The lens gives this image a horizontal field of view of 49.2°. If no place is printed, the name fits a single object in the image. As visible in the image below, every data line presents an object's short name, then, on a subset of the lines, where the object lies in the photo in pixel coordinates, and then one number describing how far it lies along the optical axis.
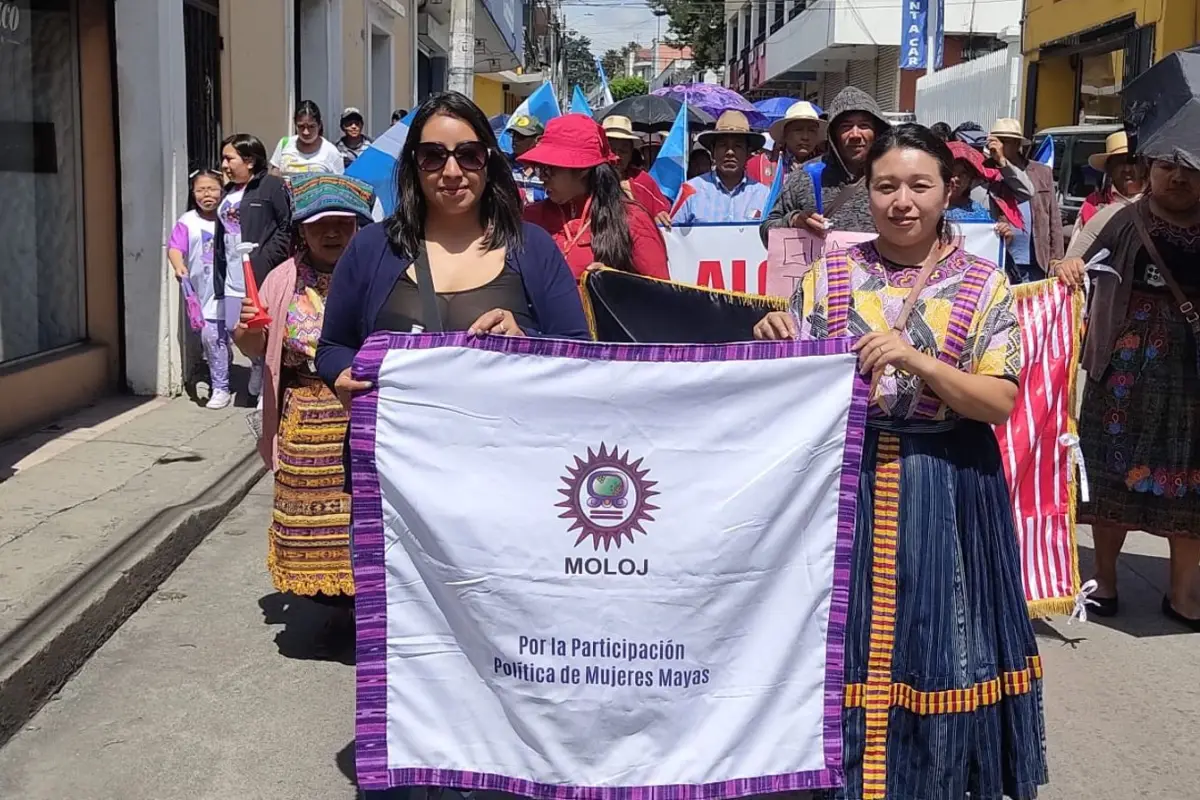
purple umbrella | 15.69
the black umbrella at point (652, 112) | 13.54
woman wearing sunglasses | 3.09
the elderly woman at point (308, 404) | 4.53
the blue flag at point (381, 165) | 7.70
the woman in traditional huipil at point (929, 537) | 2.93
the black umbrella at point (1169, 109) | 4.26
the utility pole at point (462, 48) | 16.53
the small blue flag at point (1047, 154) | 9.30
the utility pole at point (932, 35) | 30.59
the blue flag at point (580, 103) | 10.02
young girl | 8.68
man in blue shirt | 7.55
